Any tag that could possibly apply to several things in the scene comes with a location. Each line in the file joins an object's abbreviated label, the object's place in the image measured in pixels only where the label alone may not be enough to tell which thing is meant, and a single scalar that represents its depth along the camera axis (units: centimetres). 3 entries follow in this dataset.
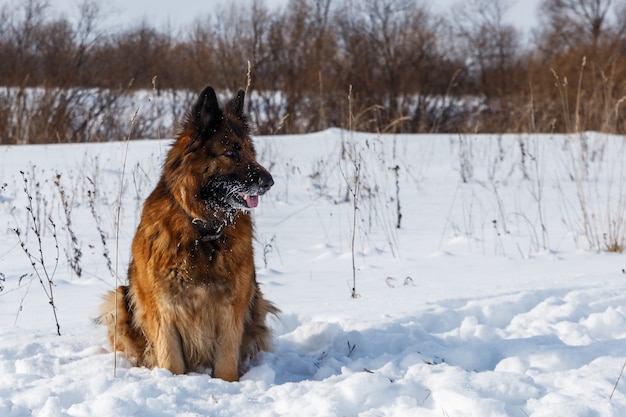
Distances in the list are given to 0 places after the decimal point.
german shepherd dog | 321
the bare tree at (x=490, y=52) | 2242
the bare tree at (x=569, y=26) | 2759
